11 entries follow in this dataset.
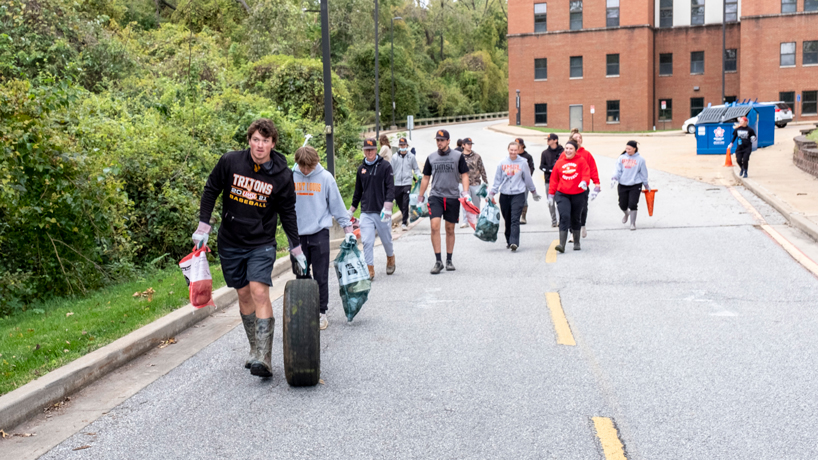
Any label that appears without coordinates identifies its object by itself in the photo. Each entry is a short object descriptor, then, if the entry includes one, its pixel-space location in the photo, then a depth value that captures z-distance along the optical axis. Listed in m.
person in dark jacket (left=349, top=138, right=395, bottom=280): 9.91
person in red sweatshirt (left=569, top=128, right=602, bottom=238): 12.73
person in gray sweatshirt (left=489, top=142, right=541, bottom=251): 12.55
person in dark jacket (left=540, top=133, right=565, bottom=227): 15.09
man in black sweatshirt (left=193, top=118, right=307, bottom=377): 5.92
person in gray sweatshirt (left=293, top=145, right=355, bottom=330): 7.76
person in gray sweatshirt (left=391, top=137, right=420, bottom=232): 15.35
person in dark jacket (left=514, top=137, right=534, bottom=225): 15.74
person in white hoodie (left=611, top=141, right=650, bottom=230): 14.39
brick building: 54.06
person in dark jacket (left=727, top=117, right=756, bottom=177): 21.41
